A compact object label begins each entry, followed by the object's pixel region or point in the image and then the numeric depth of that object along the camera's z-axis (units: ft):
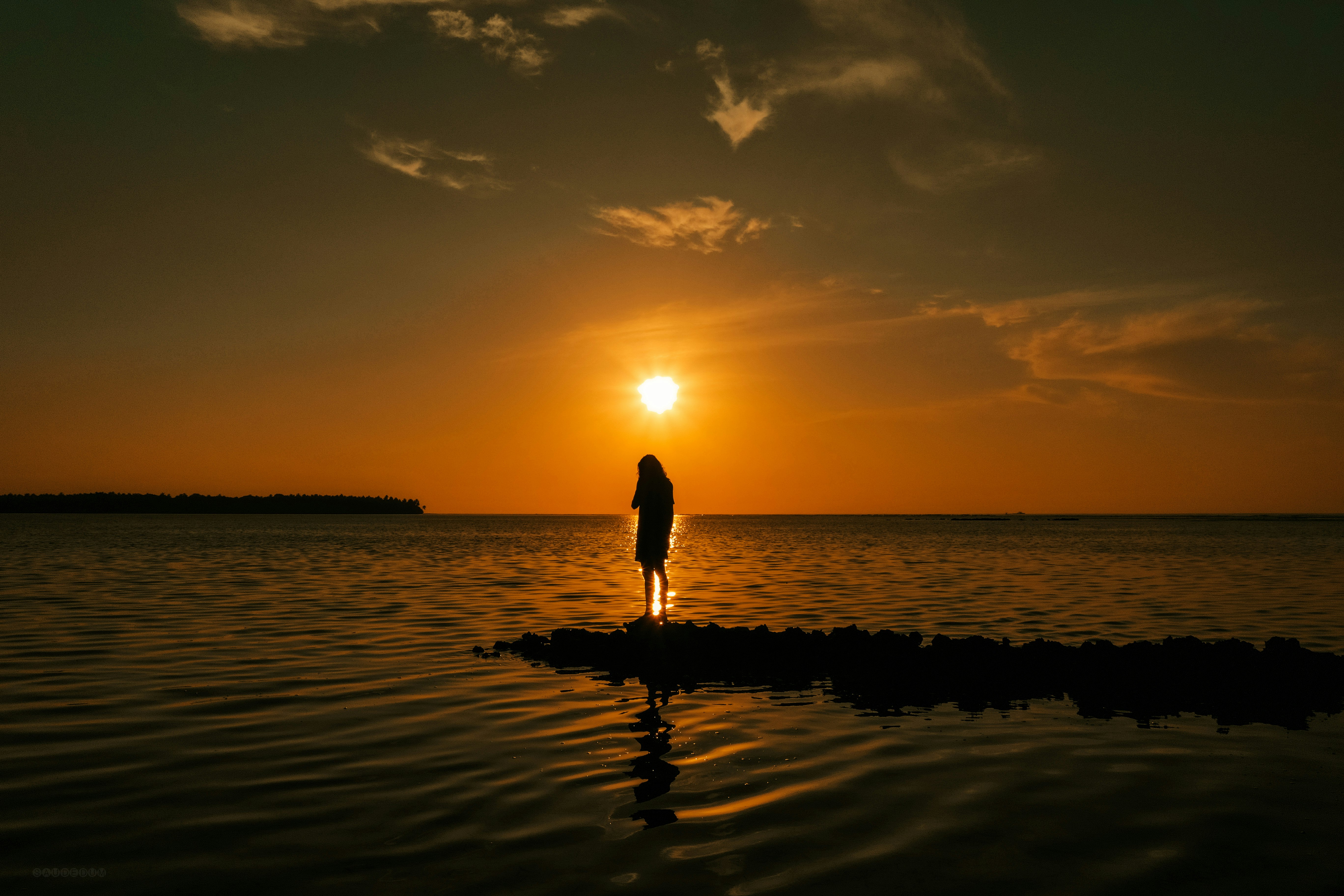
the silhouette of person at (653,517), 57.62
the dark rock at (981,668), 41.01
